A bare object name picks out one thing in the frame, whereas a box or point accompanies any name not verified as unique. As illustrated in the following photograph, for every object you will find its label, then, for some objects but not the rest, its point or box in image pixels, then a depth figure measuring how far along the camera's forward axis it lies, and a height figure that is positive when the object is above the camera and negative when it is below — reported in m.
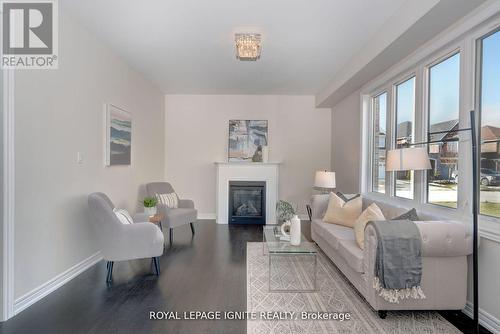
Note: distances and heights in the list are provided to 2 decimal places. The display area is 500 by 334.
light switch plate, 3.09 +0.07
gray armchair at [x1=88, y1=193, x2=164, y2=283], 2.84 -0.74
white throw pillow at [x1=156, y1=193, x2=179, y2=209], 4.70 -0.62
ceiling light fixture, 3.16 +1.37
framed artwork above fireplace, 6.18 +0.62
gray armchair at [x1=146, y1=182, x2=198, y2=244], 4.29 -0.77
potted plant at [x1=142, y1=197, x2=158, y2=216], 3.72 -0.56
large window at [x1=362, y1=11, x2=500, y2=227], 2.27 +0.52
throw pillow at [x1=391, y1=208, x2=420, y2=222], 2.53 -0.45
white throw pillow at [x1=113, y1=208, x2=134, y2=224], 3.00 -0.58
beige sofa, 2.18 -0.81
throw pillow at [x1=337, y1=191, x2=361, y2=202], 3.90 -0.44
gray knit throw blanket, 2.14 -0.75
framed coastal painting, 3.71 +0.40
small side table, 3.63 -0.71
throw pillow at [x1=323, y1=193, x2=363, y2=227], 3.65 -0.60
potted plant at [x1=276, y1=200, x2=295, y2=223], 3.29 -0.55
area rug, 2.12 -1.24
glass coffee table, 2.75 -1.22
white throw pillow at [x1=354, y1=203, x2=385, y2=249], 2.72 -0.53
